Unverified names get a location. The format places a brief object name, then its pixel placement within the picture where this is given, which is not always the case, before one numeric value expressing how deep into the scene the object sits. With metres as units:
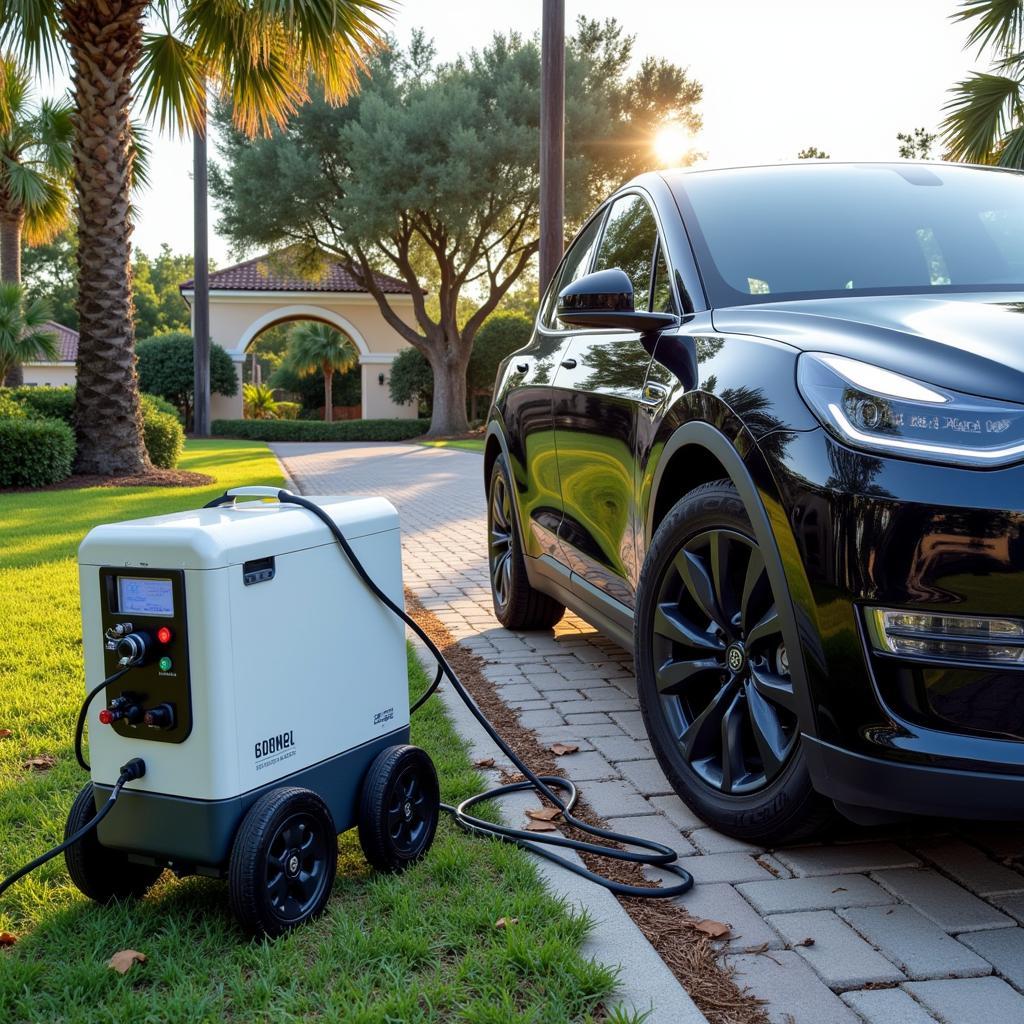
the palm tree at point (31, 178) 23.53
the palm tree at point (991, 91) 12.30
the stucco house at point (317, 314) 38.72
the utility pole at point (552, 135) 11.09
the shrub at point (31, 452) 13.73
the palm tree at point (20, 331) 22.36
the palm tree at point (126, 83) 11.78
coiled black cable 2.71
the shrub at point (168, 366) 35.91
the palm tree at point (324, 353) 47.94
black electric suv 2.25
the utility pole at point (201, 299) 26.30
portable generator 2.37
